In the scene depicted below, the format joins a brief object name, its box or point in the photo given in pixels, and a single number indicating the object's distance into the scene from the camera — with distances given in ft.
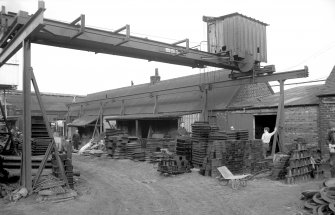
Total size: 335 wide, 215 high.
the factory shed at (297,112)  49.19
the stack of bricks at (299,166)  36.45
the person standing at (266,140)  48.34
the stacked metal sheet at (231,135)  44.71
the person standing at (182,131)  59.47
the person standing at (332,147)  35.35
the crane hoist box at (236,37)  54.19
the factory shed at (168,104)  68.59
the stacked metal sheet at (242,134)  45.59
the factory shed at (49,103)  135.03
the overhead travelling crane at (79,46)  30.22
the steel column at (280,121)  49.28
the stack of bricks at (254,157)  43.06
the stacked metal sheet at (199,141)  44.78
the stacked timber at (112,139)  62.08
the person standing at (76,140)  79.13
